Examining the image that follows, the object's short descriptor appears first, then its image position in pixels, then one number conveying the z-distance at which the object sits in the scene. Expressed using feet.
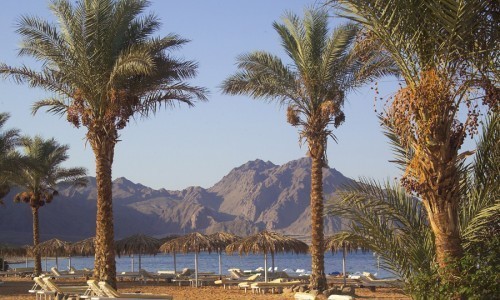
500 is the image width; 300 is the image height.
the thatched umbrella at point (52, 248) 114.32
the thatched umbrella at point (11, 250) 130.31
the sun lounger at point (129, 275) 107.93
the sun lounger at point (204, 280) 92.68
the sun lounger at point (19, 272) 131.54
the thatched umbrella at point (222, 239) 94.84
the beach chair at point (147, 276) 97.96
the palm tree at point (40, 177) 115.34
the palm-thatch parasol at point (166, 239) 104.74
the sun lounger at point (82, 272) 109.96
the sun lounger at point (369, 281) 81.20
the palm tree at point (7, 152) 85.30
